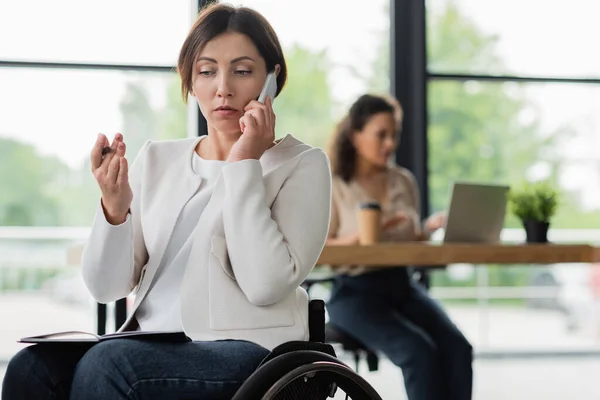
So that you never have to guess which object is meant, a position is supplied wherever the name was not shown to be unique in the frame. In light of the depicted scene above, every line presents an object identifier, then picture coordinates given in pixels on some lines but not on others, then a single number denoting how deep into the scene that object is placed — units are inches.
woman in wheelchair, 104.9
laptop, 216.2
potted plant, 223.6
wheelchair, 98.4
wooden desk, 196.3
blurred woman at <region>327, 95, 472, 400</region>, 212.2
